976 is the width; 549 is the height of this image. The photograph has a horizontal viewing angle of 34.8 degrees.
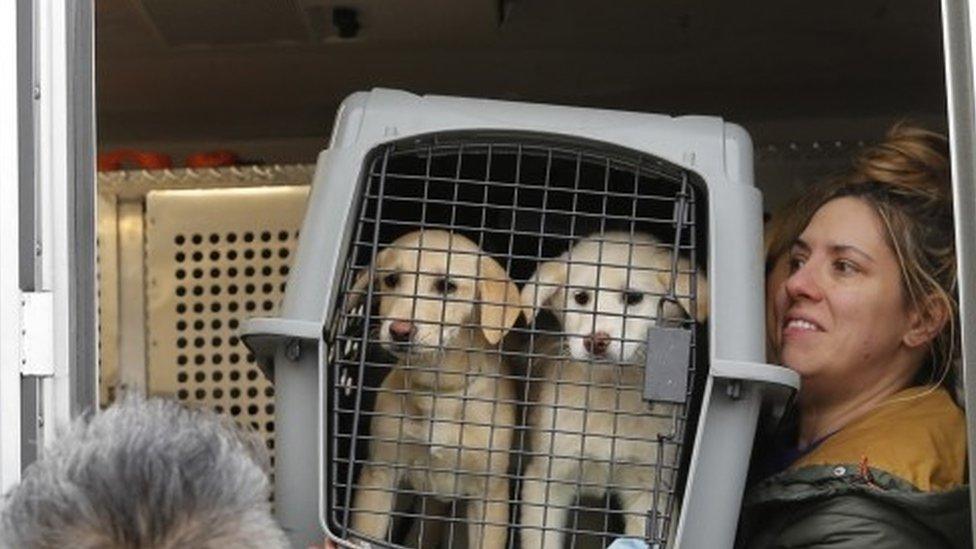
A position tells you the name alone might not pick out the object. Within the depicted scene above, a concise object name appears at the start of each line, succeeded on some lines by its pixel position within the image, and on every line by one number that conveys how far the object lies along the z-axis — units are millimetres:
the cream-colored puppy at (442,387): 1796
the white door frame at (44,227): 1512
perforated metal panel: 2830
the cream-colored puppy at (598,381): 1790
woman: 1860
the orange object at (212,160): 3020
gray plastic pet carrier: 1655
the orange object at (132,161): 3012
